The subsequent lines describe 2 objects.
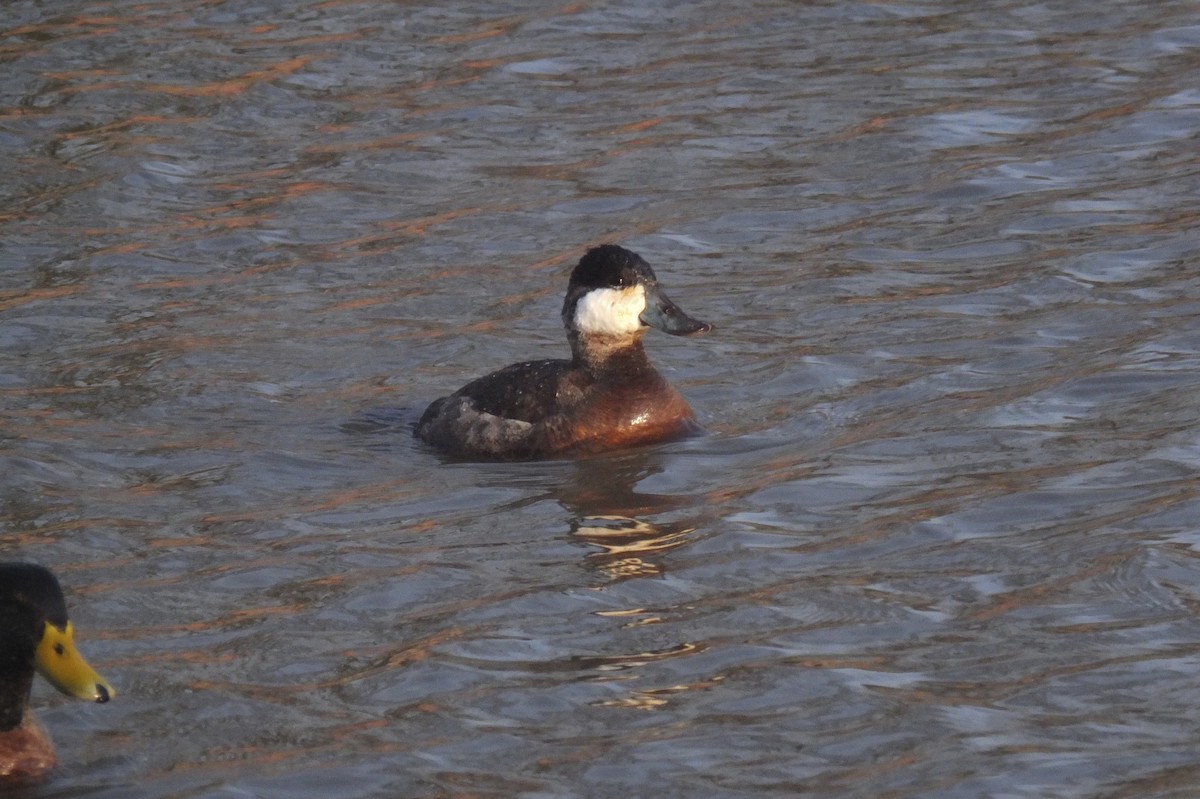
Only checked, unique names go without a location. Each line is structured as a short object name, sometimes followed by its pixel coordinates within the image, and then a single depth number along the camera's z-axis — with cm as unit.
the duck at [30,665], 1224
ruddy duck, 1909
